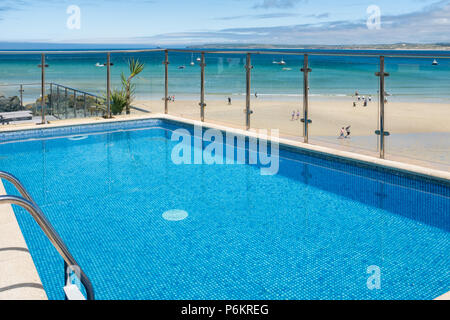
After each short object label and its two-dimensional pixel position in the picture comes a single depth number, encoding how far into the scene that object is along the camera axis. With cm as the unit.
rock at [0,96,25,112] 810
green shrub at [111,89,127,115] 894
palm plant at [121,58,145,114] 904
